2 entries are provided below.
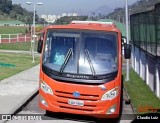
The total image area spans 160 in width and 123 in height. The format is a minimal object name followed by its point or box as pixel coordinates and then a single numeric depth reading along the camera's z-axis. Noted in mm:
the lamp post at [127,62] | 19400
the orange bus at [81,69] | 9336
